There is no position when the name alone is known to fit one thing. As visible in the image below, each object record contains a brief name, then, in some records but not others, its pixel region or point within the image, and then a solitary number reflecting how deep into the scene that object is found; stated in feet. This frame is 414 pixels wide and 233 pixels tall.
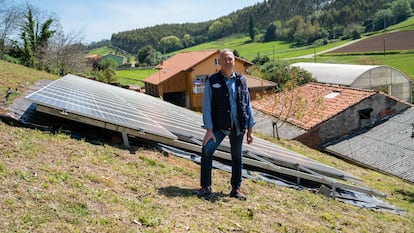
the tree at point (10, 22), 131.03
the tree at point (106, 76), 137.08
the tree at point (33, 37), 114.73
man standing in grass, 16.81
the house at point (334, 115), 68.52
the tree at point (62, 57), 120.47
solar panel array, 21.17
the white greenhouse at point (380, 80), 102.58
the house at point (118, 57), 391.61
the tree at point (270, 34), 403.13
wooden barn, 136.67
